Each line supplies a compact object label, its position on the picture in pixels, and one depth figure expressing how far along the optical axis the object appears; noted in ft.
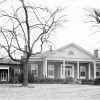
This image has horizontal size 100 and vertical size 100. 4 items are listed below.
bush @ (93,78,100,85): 147.60
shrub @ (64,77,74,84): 153.45
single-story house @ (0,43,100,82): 161.38
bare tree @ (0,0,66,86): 115.14
